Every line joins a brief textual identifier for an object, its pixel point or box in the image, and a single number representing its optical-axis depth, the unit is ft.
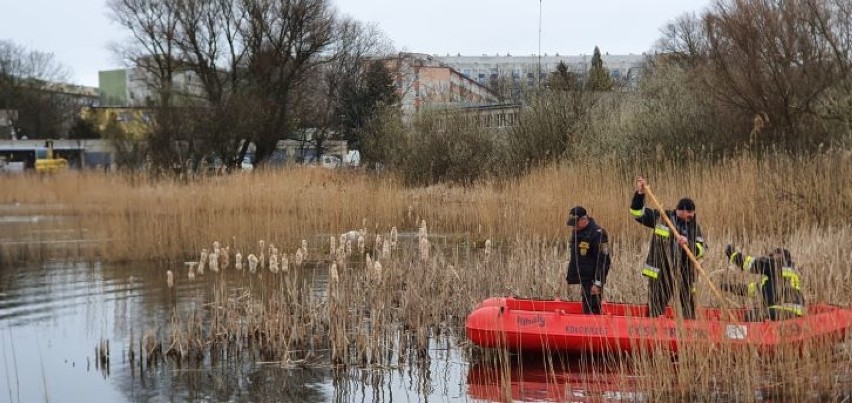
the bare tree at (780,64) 57.31
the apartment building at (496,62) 303.27
